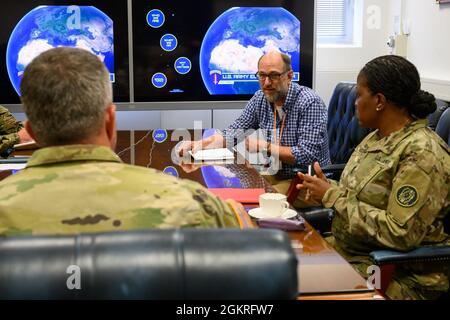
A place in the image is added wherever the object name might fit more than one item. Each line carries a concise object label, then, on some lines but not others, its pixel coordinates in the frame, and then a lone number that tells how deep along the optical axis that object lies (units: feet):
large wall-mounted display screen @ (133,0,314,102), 15.67
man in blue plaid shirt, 10.79
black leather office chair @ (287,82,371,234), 11.32
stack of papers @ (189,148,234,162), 9.62
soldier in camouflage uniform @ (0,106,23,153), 10.58
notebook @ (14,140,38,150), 10.80
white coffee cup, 6.23
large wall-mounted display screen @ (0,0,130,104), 15.39
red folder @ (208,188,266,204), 6.98
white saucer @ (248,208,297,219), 6.20
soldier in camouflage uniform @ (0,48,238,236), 3.58
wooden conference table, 4.52
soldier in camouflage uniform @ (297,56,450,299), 6.51
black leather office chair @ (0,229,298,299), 2.55
